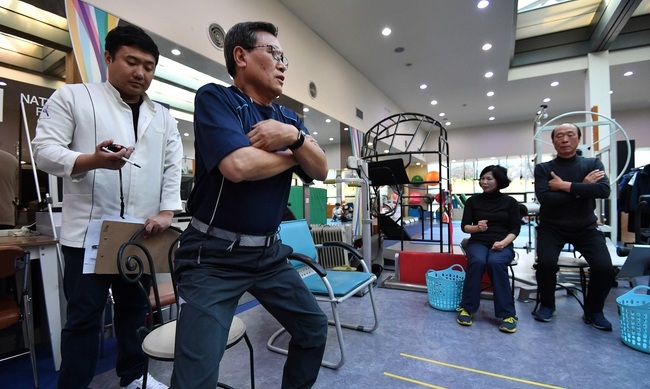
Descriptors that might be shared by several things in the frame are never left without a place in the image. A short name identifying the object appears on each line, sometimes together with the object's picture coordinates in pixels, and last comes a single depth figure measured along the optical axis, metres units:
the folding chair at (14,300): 1.38
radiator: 3.42
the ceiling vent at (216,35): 3.50
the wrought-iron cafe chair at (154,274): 1.06
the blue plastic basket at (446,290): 2.59
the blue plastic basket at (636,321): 1.84
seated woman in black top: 2.31
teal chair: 1.73
